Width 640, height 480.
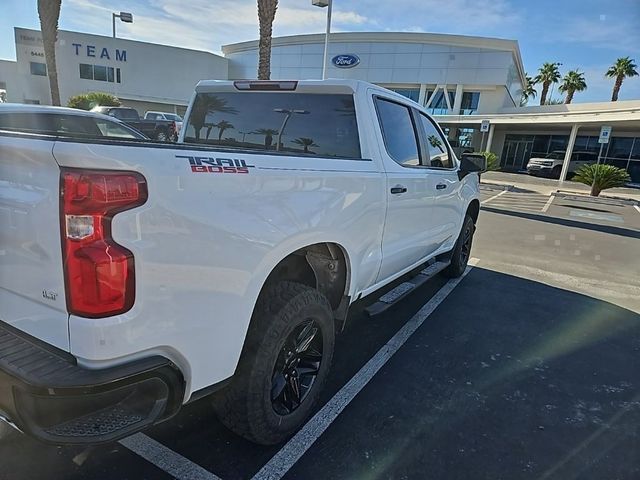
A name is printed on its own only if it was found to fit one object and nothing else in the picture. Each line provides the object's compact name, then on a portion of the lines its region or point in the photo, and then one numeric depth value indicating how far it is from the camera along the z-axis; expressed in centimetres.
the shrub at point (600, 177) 1833
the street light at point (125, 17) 2975
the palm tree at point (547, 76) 5415
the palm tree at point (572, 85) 5084
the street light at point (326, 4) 1631
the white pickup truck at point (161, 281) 150
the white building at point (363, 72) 3666
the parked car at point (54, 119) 564
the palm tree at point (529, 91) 6393
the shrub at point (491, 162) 2100
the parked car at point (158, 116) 2371
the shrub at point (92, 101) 3020
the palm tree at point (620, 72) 4394
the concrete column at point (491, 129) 3048
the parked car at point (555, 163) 2986
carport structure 2512
